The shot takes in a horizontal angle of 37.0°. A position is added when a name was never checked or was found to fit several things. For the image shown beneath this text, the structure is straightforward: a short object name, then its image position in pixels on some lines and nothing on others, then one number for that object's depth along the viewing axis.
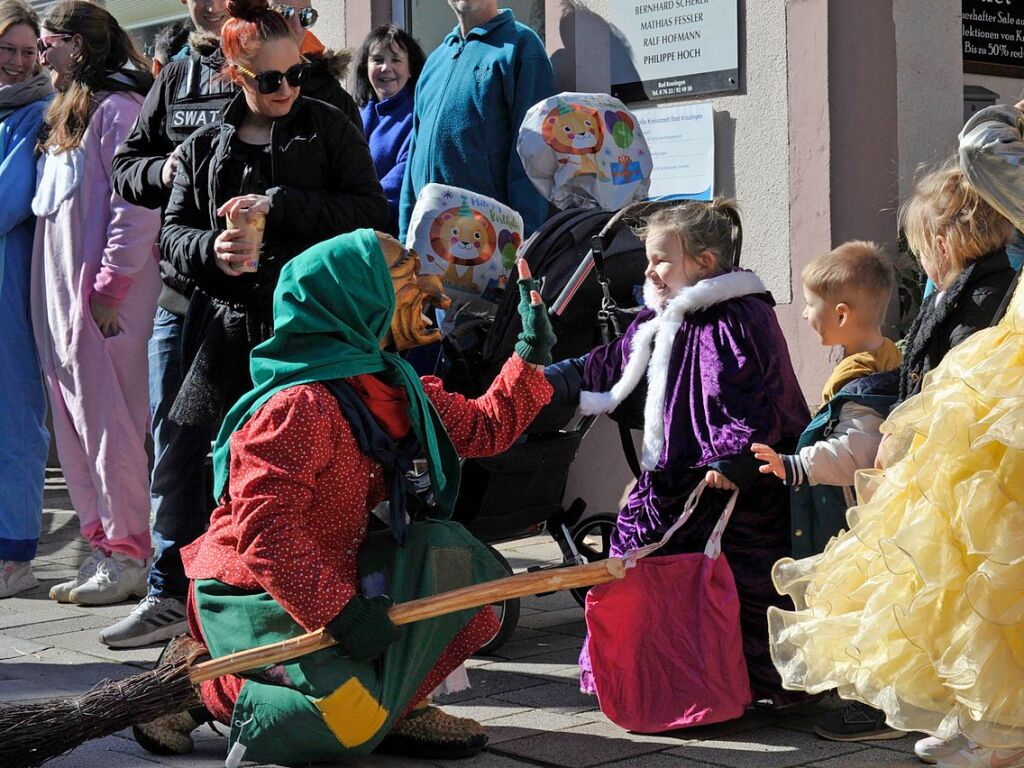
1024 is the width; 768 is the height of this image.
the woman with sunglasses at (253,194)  4.56
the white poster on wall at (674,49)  6.65
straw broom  3.58
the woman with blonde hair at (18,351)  6.33
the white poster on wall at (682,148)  6.77
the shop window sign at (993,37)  6.77
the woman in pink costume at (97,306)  5.96
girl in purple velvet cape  4.08
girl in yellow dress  3.00
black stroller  4.81
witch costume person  3.61
